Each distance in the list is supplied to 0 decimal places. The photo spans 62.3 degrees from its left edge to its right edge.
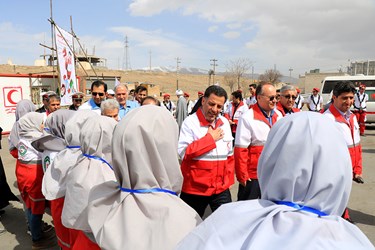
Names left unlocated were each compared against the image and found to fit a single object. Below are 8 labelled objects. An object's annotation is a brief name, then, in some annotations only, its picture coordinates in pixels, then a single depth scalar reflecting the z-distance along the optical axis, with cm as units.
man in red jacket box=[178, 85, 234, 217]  300
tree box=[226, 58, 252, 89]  4703
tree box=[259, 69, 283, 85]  5646
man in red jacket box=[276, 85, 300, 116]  445
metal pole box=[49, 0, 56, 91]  916
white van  1455
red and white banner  834
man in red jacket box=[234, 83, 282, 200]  339
